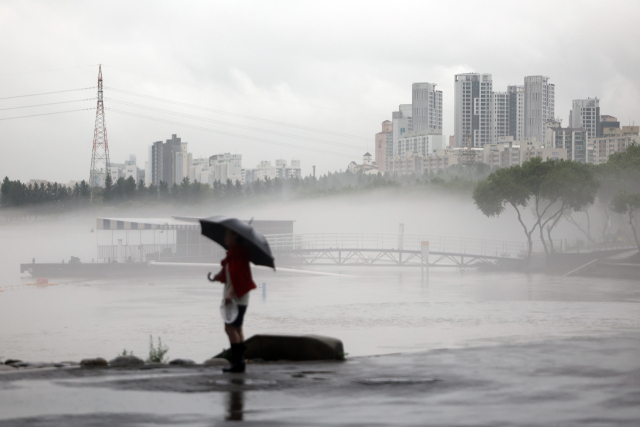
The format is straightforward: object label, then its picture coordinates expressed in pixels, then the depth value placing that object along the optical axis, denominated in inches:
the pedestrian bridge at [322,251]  3056.1
